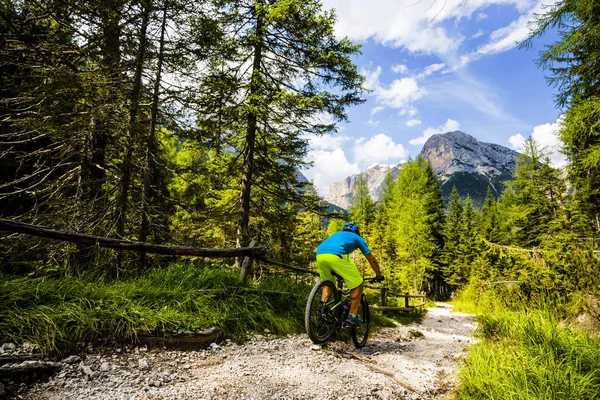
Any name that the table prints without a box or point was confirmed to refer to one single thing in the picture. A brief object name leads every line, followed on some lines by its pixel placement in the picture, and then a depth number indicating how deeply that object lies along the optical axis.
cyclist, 5.38
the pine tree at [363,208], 41.75
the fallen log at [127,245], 3.61
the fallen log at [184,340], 4.03
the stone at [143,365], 3.51
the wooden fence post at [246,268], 6.14
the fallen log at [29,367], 2.82
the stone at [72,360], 3.30
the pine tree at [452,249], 35.12
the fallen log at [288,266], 6.17
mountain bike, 5.07
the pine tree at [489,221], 39.52
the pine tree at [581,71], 9.20
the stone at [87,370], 3.20
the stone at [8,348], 3.03
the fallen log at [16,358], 2.88
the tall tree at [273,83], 10.16
